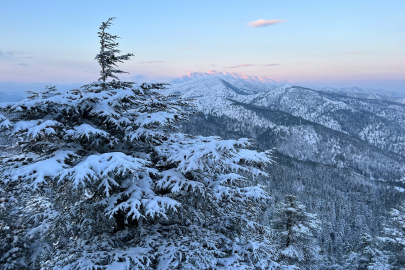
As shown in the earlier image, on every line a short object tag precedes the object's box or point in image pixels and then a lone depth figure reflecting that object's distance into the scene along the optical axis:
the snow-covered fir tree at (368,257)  21.05
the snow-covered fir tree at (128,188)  5.03
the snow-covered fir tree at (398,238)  19.12
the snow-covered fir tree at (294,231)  20.34
